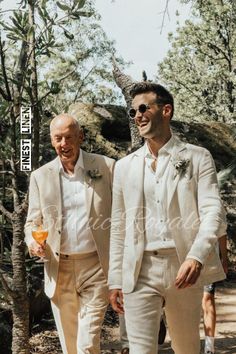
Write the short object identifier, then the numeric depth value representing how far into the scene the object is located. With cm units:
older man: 390
